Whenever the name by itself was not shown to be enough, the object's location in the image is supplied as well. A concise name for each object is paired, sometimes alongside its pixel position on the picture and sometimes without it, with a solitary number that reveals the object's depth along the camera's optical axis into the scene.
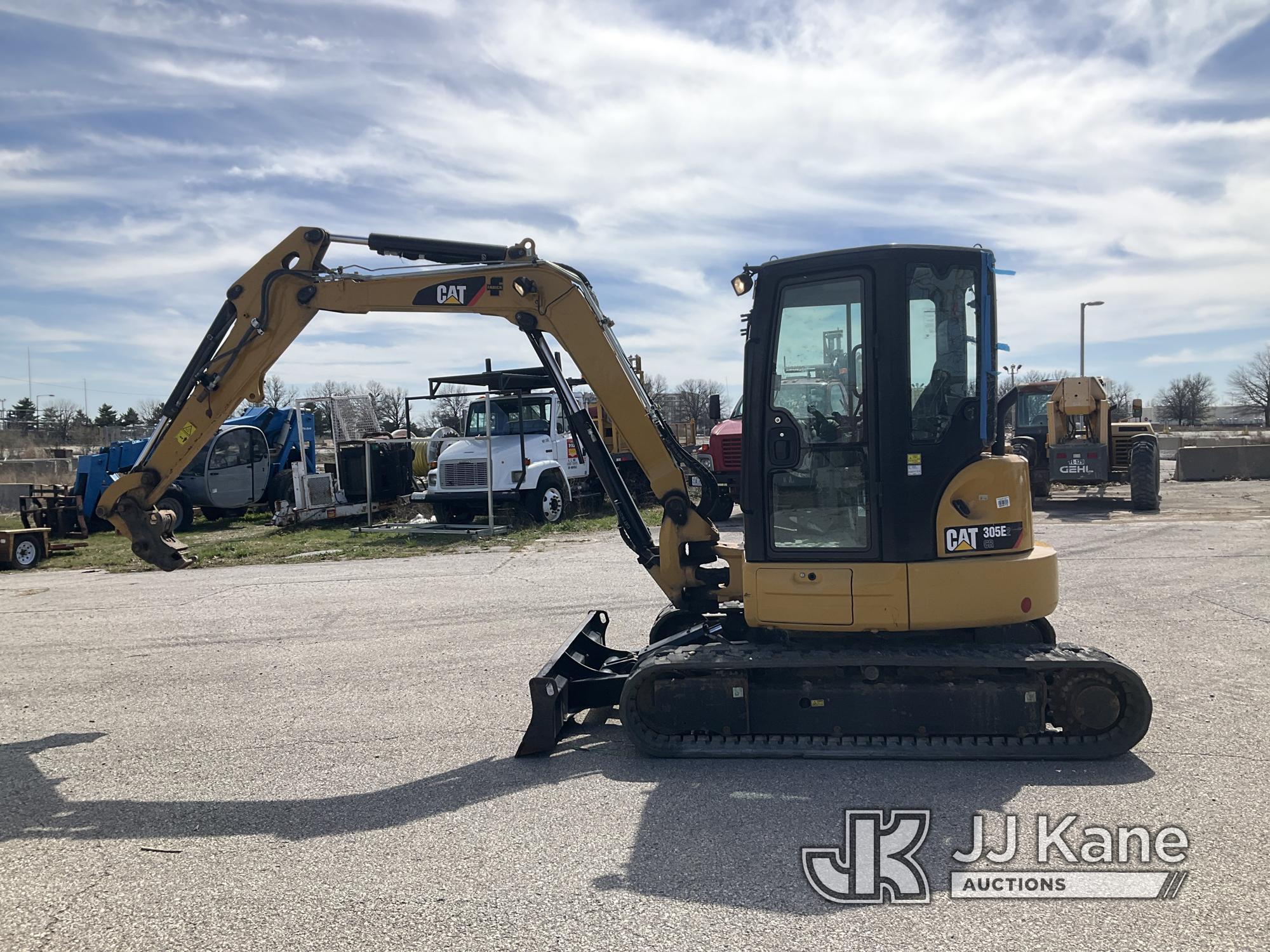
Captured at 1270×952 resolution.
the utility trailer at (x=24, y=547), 15.25
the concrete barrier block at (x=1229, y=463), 24.73
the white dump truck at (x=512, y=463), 17.64
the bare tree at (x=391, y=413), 46.12
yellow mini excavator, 5.07
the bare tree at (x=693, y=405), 24.21
